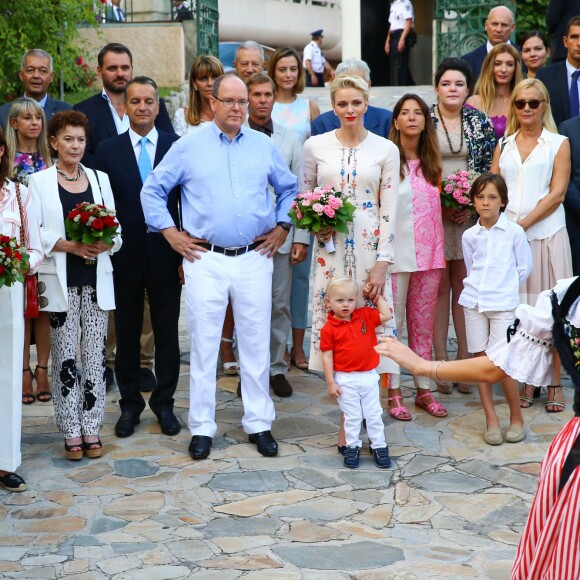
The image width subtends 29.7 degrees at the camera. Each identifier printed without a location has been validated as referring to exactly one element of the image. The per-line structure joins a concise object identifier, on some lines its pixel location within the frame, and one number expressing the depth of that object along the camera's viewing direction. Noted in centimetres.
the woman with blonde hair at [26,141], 782
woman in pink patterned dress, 782
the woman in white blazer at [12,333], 652
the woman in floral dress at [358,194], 723
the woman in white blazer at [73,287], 696
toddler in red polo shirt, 690
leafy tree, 1266
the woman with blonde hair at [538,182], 802
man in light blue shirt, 696
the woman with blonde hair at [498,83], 874
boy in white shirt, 750
